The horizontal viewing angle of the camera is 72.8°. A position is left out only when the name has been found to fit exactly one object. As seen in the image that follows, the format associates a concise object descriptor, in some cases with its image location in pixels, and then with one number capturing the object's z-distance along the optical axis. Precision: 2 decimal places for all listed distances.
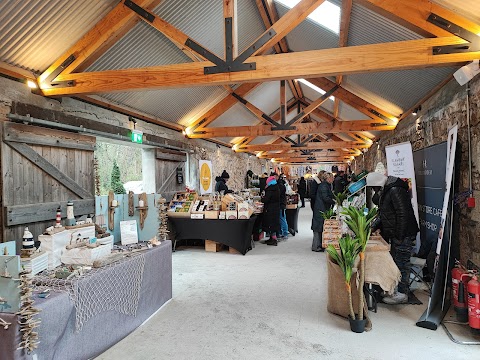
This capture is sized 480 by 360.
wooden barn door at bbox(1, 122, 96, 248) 4.27
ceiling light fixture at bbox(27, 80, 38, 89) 4.63
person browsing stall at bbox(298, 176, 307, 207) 15.77
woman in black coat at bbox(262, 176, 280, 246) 7.26
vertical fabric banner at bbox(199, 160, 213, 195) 11.04
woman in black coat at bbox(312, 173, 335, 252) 6.82
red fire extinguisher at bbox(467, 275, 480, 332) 3.04
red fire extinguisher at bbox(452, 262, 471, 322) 3.34
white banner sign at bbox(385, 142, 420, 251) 5.32
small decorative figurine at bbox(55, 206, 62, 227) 3.00
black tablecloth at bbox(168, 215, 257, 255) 6.54
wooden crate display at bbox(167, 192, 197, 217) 6.83
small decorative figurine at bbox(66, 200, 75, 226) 3.23
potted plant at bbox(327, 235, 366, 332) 3.23
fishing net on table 2.44
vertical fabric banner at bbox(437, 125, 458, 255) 3.55
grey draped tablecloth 1.92
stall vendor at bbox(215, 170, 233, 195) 9.42
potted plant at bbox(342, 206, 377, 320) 3.27
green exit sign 7.05
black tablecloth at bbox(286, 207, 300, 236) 8.77
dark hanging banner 4.49
